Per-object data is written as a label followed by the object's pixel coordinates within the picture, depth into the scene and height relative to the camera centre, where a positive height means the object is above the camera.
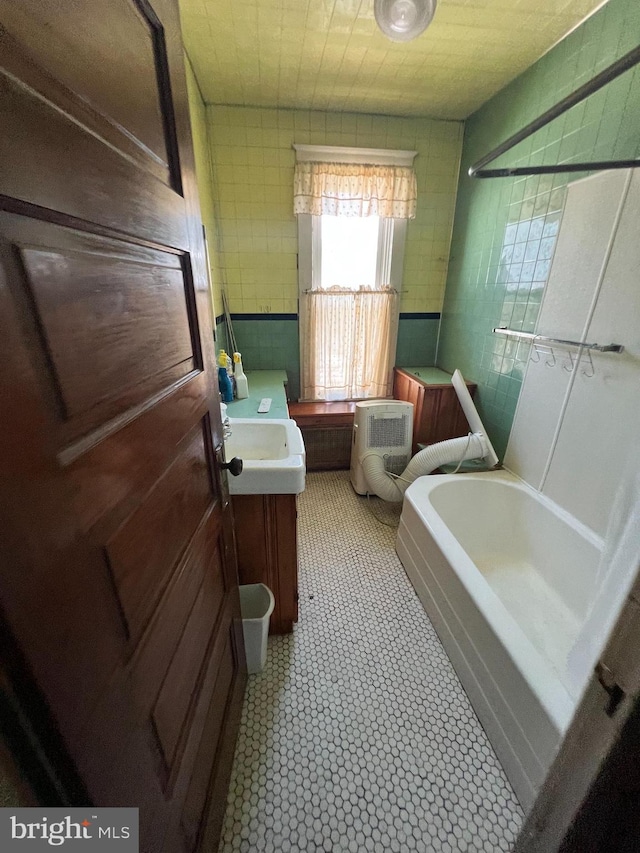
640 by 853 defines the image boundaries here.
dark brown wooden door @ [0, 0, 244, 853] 0.28 -0.11
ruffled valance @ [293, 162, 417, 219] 2.20 +0.77
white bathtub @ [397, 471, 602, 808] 0.93 -1.10
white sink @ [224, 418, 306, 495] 1.11 -0.55
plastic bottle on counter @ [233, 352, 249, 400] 1.83 -0.40
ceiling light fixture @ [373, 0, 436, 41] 1.22 +1.07
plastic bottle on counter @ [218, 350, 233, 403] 1.70 -0.38
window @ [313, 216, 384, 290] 2.37 +0.39
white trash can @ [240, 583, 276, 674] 1.14 -1.10
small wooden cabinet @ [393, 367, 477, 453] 2.24 -0.68
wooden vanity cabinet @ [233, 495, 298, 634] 1.20 -0.86
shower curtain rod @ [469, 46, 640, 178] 0.65 +0.46
